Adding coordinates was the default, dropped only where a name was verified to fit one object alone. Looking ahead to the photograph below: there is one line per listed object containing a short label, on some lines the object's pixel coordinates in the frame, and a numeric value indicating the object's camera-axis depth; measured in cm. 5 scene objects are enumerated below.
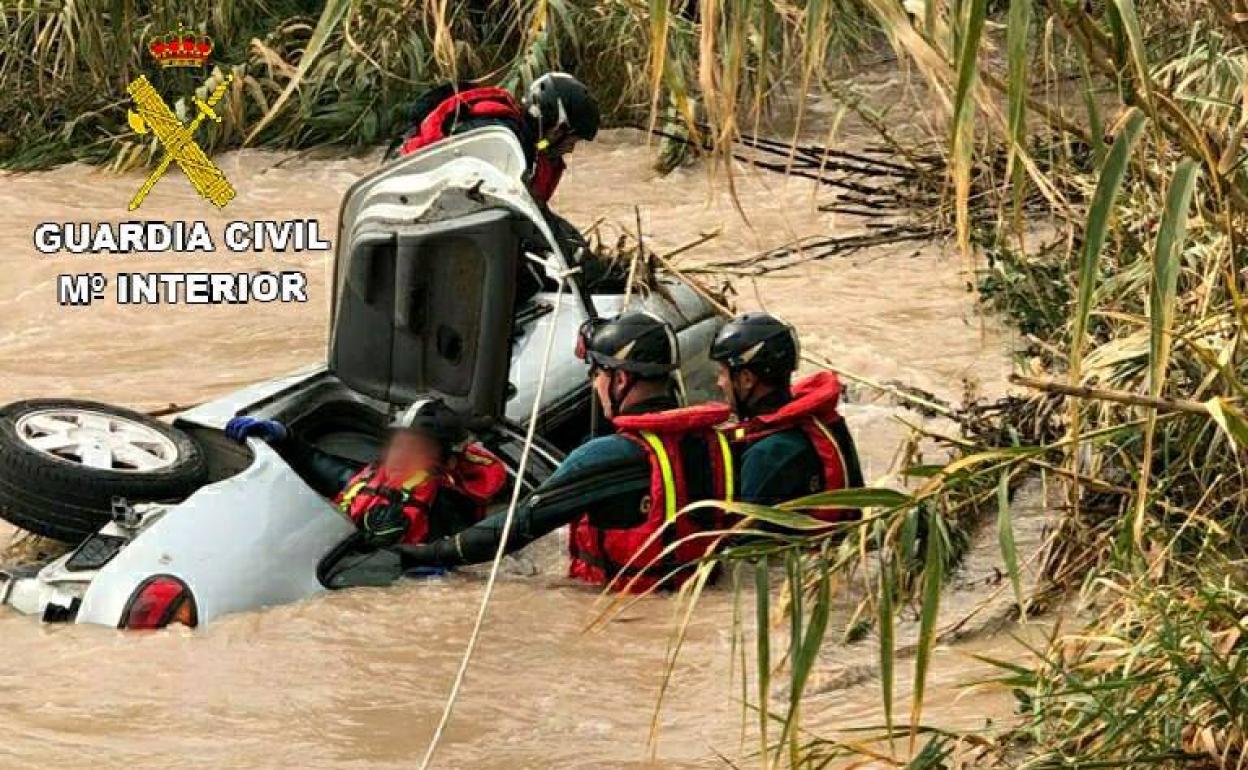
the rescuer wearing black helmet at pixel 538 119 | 1548
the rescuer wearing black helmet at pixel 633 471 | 1187
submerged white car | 1191
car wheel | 1227
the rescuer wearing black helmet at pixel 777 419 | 1191
